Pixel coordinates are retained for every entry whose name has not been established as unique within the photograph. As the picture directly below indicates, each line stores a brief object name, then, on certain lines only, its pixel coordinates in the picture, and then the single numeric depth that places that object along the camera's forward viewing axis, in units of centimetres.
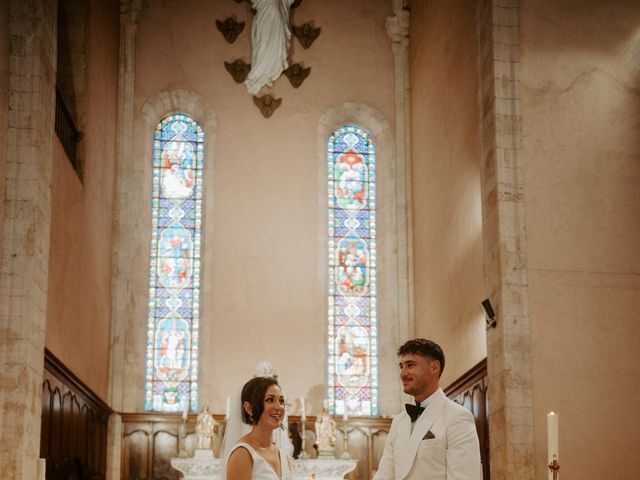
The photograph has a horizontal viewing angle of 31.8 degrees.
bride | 535
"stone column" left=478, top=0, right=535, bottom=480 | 1003
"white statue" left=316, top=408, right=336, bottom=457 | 1412
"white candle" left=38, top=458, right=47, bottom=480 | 967
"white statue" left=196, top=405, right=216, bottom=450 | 1376
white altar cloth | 1338
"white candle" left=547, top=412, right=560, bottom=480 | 677
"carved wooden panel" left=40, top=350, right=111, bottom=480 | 1088
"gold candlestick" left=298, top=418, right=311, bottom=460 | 1408
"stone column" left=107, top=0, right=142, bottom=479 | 1478
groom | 538
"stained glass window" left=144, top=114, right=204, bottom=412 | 1530
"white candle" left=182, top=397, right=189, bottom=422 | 1433
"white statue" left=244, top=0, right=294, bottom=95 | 1641
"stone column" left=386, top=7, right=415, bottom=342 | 1580
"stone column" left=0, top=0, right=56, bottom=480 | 956
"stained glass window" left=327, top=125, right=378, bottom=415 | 1560
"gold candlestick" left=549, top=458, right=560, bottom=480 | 700
